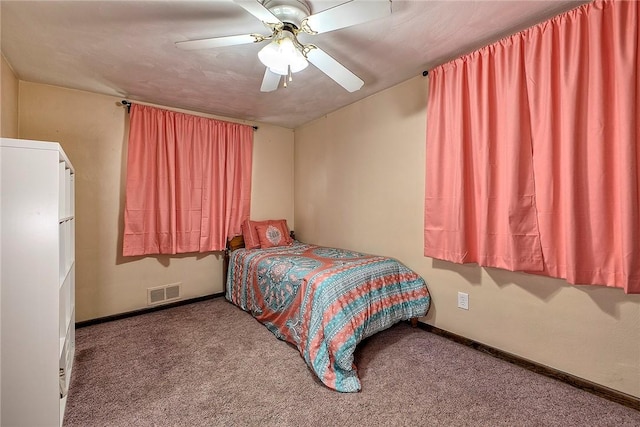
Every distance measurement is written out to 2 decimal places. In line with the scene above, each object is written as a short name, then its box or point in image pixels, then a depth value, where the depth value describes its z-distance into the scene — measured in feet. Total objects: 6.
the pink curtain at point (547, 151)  4.68
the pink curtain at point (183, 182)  9.32
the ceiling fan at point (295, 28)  4.16
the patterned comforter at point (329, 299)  5.88
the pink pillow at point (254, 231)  10.94
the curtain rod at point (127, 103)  9.18
